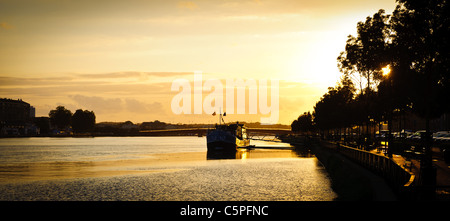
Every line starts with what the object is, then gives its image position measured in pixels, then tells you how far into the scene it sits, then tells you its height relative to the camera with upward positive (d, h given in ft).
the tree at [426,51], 92.12 +17.45
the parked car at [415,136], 334.19 -2.57
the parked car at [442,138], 246.47 -2.60
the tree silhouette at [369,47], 154.51 +30.11
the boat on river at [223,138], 474.49 -6.40
